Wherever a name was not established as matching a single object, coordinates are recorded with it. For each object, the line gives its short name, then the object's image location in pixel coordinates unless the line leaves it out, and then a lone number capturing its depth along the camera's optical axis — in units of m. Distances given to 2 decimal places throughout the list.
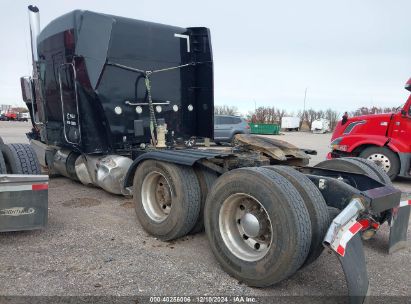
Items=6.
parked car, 18.44
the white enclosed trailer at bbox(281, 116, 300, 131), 43.53
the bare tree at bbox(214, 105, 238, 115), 57.25
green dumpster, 35.00
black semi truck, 2.87
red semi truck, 7.87
